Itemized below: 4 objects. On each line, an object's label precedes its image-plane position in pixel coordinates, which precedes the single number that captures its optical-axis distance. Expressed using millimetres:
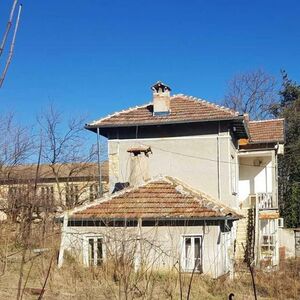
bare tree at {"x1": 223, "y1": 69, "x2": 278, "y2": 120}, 44844
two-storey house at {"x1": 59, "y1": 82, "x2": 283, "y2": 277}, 16406
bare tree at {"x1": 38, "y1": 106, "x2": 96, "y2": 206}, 35250
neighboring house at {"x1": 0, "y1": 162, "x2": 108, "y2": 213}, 31238
